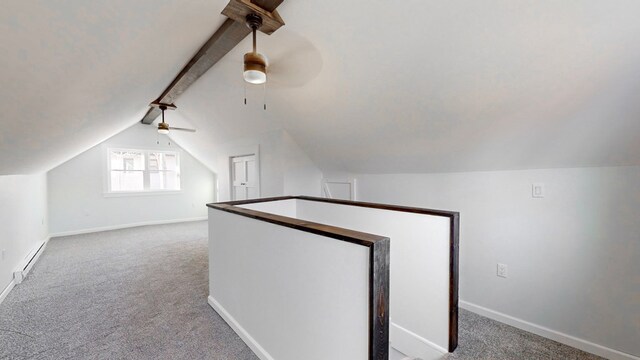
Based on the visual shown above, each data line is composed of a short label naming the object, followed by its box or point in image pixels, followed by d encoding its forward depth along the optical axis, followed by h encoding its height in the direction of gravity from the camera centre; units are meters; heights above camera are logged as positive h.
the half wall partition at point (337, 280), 1.04 -0.61
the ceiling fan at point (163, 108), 3.72 +1.09
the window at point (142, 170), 5.64 +0.19
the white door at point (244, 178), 4.39 -0.02
